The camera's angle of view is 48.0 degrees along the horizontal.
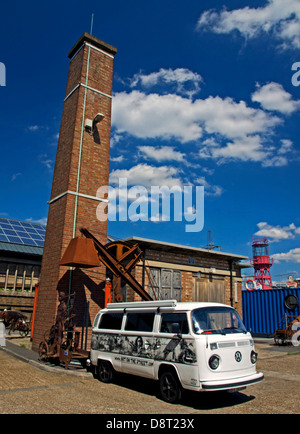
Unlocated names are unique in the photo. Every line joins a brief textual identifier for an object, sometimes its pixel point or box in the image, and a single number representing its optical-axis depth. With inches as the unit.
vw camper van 236.2
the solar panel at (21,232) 997.0
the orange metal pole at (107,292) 483.0
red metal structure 2150.5
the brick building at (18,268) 924.0
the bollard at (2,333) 595.2
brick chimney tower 479.5
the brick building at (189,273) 667.4
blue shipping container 820.6
